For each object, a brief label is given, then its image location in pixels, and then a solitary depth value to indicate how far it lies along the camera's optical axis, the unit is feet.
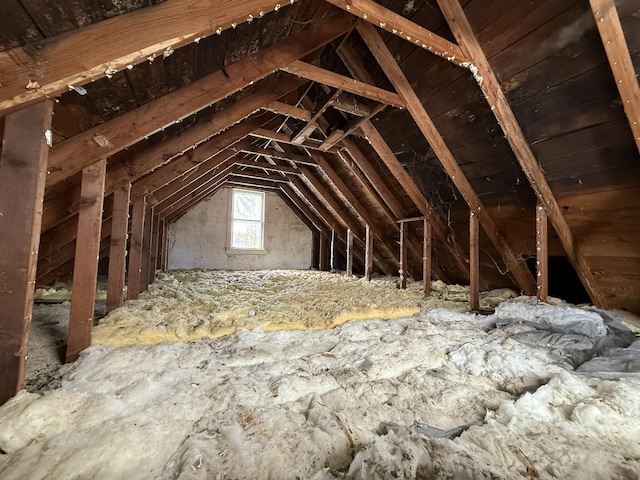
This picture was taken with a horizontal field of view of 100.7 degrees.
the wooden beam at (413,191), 9.10
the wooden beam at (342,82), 5.62
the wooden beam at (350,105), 7.54
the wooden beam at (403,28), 4.29
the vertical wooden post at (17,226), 2.79
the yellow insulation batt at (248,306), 5.47
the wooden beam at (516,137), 5.39
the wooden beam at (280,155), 12.54
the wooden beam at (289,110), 7.43
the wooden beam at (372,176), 10.68
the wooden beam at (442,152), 6.70
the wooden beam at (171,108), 3.77
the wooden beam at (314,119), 7.33
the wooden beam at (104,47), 2.51
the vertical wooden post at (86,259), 4.08
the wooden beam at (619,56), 4.09
